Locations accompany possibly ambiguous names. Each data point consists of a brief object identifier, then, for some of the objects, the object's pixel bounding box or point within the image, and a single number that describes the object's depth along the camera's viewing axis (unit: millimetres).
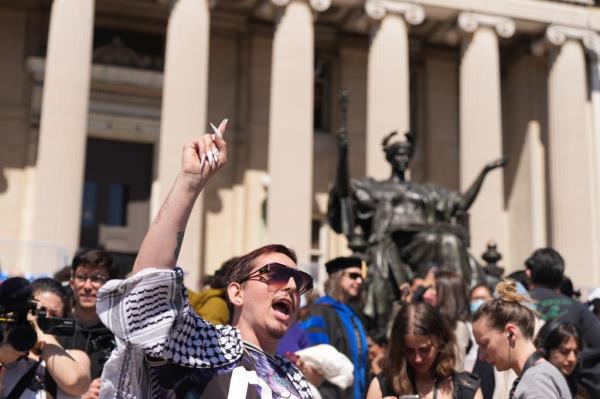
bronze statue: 9570
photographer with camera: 3529
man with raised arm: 2426
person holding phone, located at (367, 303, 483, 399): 4062
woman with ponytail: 3902
